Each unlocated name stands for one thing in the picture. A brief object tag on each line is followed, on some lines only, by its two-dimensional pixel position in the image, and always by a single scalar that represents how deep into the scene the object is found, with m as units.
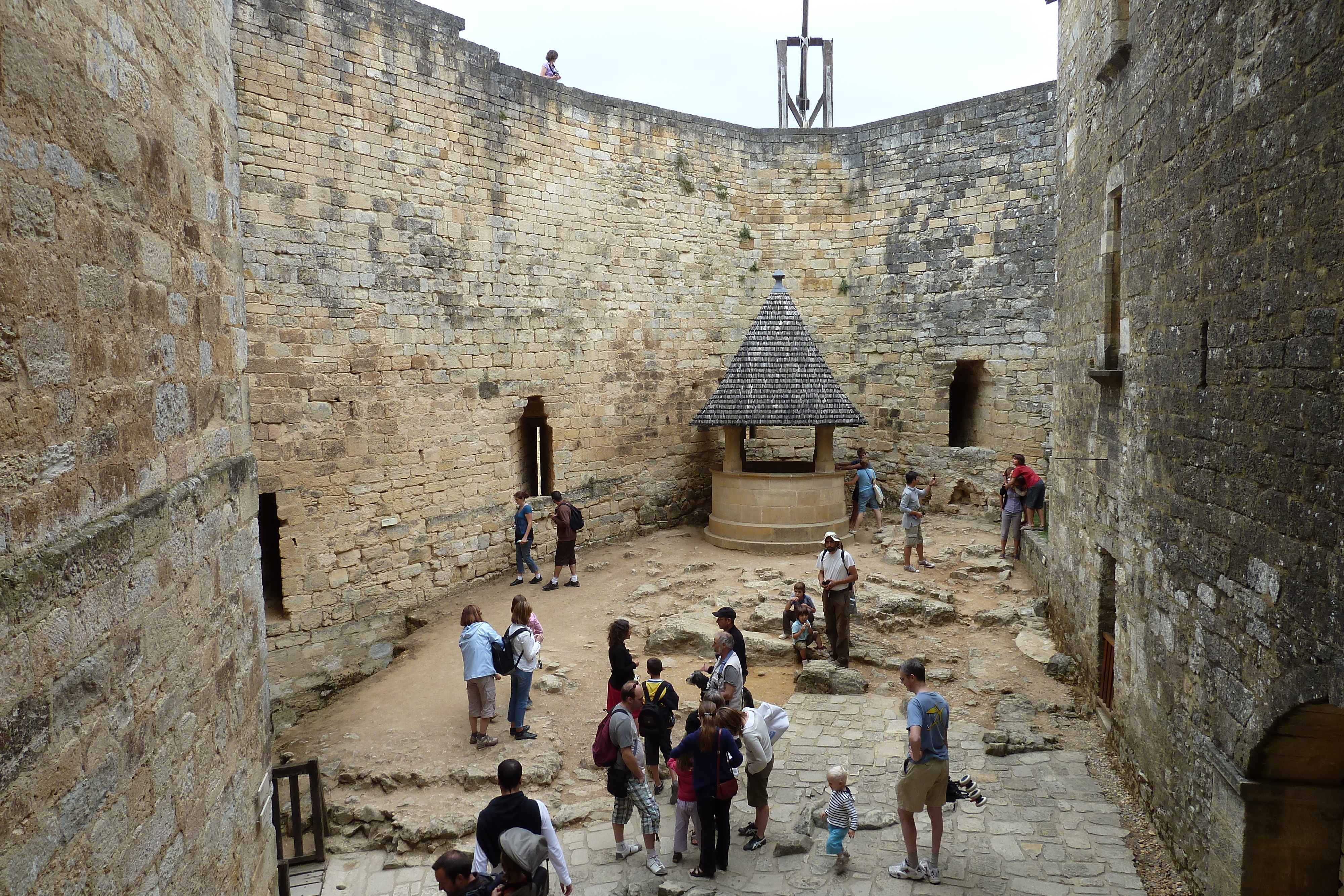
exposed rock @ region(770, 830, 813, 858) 5.88
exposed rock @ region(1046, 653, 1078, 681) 8.34
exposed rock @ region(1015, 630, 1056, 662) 8.88
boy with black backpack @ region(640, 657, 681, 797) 6.23
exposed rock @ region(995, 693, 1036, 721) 7.67
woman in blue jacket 7.30
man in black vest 4.54
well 13.41
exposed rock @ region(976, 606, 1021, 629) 9.81
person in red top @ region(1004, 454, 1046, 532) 11.92
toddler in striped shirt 5.63
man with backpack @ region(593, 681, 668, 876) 5.68
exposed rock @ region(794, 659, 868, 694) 8.45
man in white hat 8.66
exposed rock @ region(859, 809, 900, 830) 6.14
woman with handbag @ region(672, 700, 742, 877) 5.45
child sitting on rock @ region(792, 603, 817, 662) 9.21
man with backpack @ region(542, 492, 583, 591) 11.44
